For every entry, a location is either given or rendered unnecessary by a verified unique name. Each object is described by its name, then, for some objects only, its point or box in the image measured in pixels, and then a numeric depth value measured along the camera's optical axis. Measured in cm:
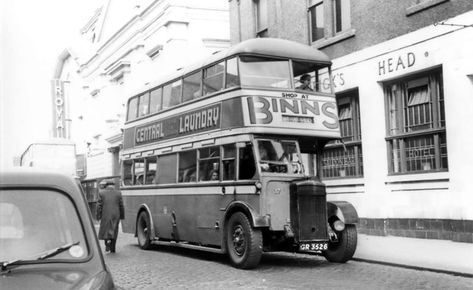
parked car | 303
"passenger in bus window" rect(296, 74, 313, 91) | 1103
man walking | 1281
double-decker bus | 985
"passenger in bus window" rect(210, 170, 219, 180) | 1115
